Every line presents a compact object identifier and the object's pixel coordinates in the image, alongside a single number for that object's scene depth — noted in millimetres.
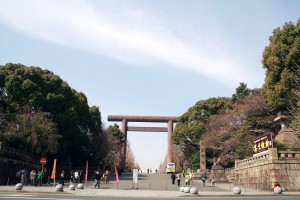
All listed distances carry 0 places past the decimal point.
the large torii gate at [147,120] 58781
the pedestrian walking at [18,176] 24897
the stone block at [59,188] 18486
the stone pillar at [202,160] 37281
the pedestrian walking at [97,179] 22181
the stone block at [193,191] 18611
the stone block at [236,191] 18892
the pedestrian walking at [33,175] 23386
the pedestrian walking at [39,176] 23394
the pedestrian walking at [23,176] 22622
